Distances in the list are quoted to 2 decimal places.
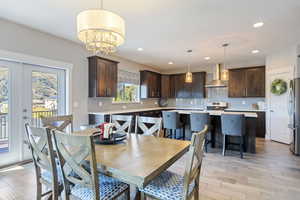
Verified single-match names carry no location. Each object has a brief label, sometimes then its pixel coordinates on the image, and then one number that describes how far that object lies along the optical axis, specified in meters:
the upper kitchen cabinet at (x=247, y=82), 5.64
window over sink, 5.65
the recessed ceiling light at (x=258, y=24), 3.04
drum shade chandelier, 1.68
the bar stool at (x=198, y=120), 3.88
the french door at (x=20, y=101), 3.07
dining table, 1.18
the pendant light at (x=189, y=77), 4.84
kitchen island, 3.86
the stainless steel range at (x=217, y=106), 6.42
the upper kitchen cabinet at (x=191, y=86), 6.81
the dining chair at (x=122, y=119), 2.71
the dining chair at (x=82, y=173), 1.21
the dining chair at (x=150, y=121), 2.49
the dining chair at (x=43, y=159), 1.46
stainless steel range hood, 4.82
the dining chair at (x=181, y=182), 1.32
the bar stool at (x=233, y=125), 3.54
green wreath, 4.78
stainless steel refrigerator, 3.73
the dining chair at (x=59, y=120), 2.44
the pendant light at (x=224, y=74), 4.21
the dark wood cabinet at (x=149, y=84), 6.45
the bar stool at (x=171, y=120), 4.22
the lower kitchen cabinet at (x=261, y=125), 5.39
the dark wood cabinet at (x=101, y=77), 4.34
